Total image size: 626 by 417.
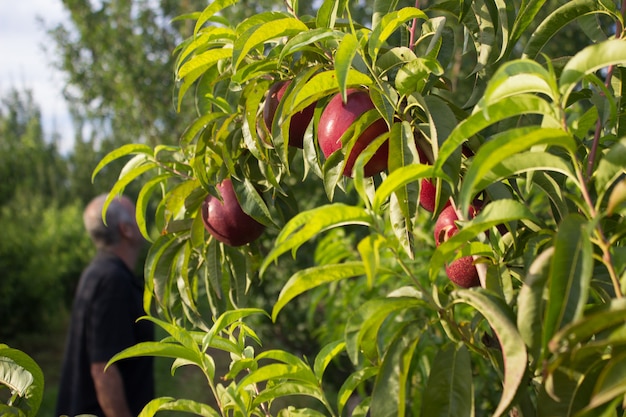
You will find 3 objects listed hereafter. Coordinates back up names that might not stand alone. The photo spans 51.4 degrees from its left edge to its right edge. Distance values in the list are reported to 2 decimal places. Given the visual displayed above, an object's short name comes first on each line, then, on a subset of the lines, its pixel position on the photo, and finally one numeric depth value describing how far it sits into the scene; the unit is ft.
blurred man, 8.14
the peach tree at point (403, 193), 1.80
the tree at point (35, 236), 25.17
